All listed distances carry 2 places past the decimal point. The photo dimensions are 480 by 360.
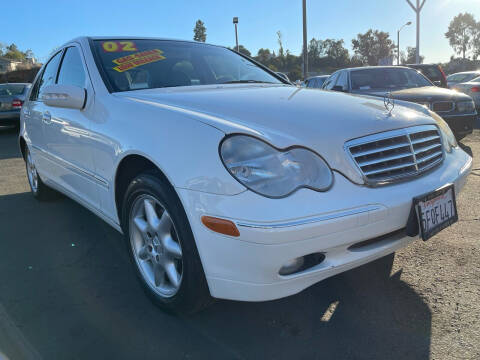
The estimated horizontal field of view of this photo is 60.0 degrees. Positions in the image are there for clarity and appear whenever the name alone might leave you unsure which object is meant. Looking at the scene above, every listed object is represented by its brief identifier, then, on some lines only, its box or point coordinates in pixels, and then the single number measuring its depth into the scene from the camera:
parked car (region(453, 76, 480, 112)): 11.55
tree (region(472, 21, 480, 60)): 80.81
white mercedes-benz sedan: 1.72
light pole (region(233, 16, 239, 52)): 25.27
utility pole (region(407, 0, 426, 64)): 22.97
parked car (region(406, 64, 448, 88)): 9.28
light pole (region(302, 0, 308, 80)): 18.84
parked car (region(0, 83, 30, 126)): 12.01
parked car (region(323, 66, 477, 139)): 6.48
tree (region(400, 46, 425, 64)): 85.09
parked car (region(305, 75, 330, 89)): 12.18
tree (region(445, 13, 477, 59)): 81.12
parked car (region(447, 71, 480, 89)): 15.48
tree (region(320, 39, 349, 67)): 78.43
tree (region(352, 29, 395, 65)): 83.31
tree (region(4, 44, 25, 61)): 92.38
